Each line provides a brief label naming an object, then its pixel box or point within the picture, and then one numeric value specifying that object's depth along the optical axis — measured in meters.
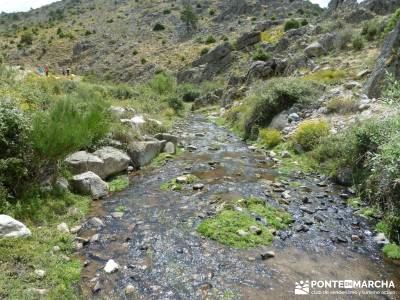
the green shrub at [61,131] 7.61
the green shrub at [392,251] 6.19
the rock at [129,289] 5.21
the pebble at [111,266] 5.71
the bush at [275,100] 16.16
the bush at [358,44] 23.63
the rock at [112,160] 10.30
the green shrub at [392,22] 21.81
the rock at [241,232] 6.81
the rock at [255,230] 6.91
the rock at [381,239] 6.68
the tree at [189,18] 58.68
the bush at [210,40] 52.47
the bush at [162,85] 30.17
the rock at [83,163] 9.52
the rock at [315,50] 26.47
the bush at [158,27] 60.44
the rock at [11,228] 5.88
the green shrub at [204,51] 47.01
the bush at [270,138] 14.05
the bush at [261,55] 34.31
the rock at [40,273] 5.32
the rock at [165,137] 14.31
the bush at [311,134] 12.29
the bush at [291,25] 41.31
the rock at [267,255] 6.16
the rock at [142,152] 11.88
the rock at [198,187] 9.55
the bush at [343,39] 25.56
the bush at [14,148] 7.14
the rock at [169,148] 13.58
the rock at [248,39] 41.97
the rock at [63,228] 6.85
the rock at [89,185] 8.80
